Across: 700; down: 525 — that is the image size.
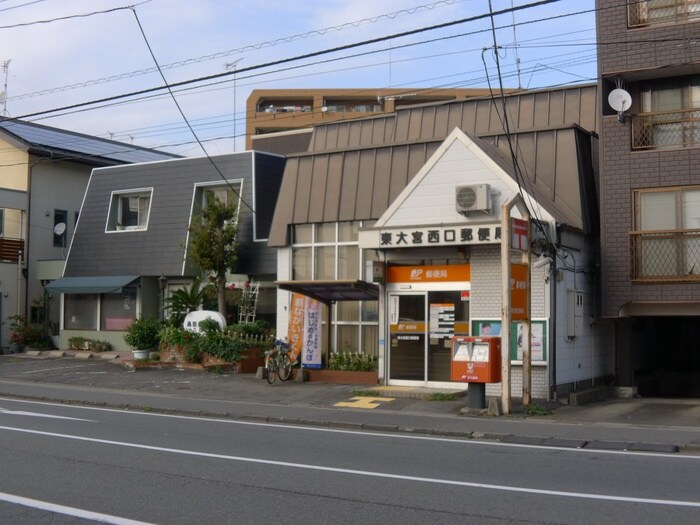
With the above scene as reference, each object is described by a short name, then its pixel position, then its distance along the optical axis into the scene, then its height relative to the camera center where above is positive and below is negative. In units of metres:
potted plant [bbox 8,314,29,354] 33.31 -1.05
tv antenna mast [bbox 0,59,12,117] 35.87 +9.38
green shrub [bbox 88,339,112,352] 31.22 -1.36
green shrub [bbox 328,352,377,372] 21.42 -1.36
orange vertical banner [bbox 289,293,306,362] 22.16 -0.45
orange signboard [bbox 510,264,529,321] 15.92 +0.32
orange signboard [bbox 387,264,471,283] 18.84 +0.82
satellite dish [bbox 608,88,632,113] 18.17 +4.56
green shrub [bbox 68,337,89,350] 31.86 -1.28
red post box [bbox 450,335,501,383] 15.88 -0.98
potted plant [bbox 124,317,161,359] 27.61 -0.92
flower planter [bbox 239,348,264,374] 24.37 -1.51
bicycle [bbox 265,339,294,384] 21.38 -1.38
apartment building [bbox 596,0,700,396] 17.89 +3.32
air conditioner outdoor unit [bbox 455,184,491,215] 17.78 +2.38
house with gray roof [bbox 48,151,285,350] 27.95 +2.65
